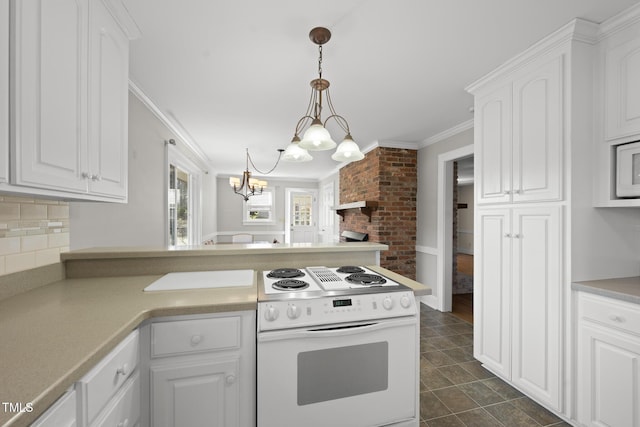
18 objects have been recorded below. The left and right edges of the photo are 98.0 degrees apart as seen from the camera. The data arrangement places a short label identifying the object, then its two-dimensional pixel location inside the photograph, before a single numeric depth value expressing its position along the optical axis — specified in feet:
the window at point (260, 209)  23.84
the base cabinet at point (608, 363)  4.53
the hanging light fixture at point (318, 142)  5.22
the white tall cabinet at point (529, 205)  5.40
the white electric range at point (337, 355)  4.20
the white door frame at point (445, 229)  11.66
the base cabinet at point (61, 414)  2.12
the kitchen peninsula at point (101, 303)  2.27
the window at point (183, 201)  11.81
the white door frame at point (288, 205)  24.27
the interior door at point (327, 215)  21.07
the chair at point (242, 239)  16.19
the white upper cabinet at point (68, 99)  2.89
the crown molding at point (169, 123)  7.78
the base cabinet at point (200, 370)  3.82
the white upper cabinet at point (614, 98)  4.91
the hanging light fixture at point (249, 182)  15.15
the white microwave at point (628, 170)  4.95
